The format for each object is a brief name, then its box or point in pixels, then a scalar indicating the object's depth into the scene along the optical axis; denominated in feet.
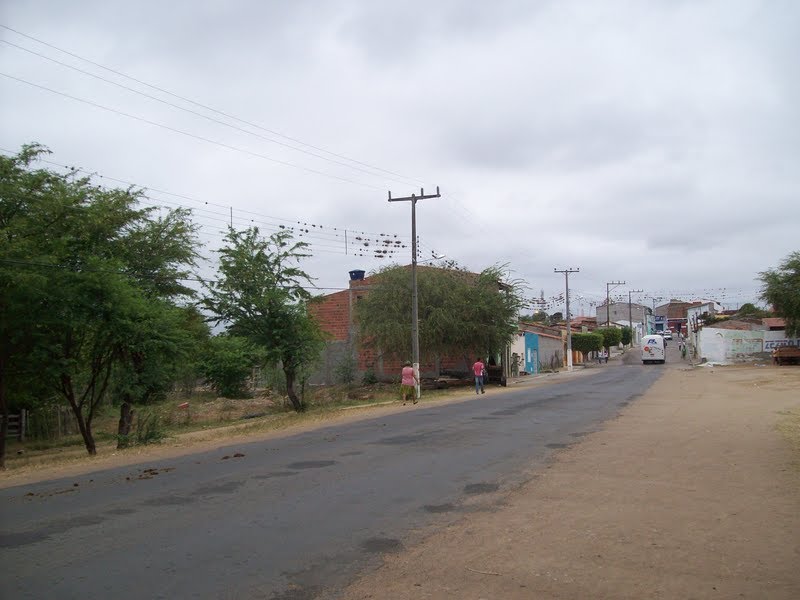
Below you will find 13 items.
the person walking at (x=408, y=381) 97.04
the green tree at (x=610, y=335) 299.54
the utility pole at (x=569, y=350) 217.77
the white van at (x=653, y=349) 224.94
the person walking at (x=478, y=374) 113.09
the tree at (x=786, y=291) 159.94
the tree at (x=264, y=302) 89.61
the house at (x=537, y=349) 195.83
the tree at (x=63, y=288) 54.03
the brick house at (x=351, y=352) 152.76
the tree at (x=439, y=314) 130.82
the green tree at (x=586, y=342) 267.59
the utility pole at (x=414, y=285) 105.81
